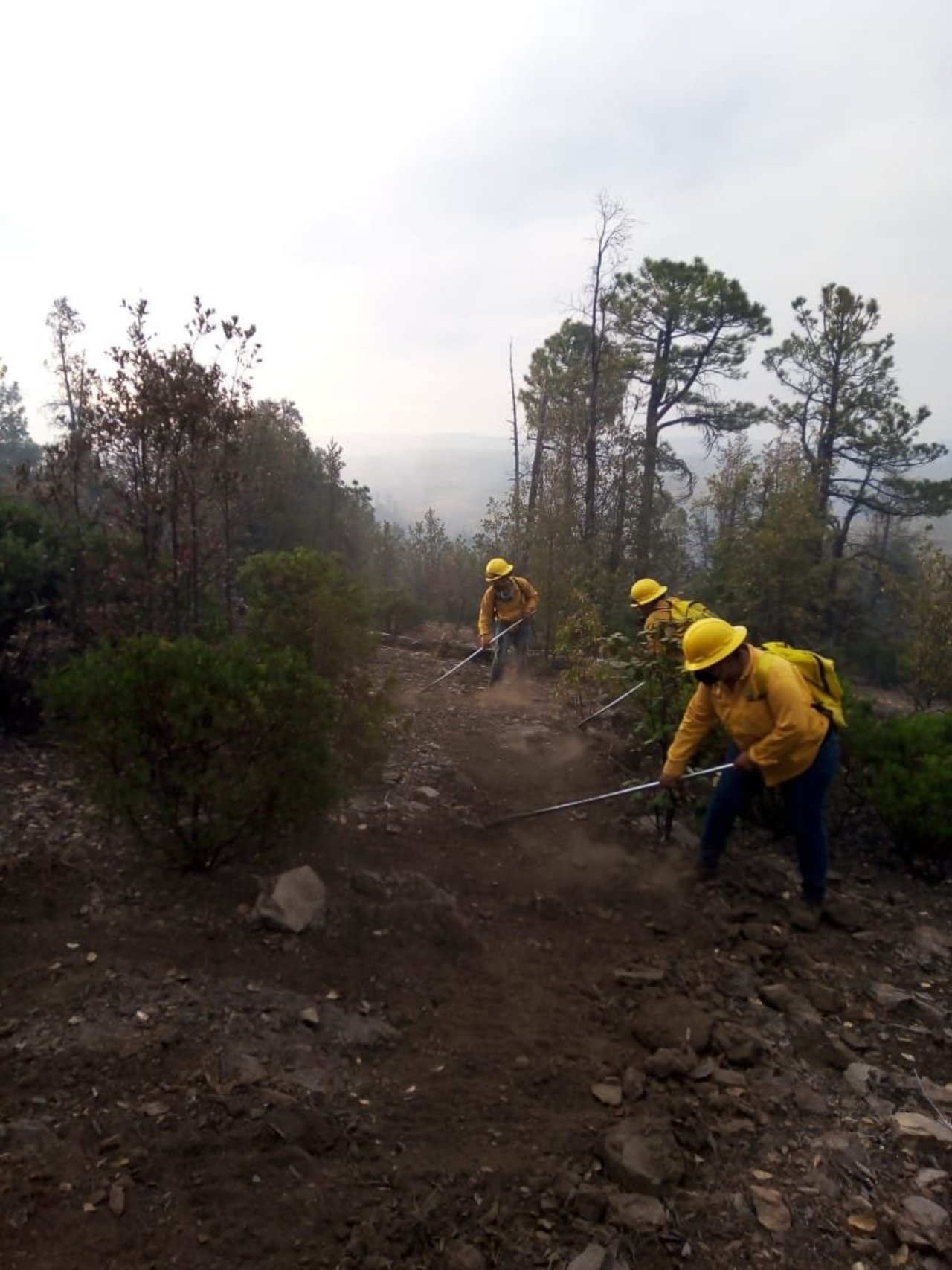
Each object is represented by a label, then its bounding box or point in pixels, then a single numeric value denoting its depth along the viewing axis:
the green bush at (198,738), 3.81
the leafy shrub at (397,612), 15.51
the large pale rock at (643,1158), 2.82
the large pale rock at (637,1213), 2.68
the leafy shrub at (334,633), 5.02
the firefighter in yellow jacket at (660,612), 5.58
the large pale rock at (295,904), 3.96
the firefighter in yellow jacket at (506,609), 9.59
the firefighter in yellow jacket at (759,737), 4.60
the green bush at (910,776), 5.34
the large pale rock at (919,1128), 3.20
